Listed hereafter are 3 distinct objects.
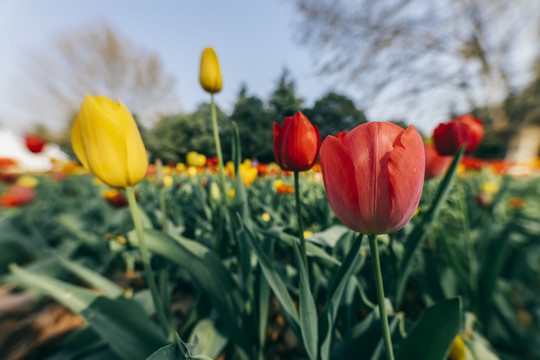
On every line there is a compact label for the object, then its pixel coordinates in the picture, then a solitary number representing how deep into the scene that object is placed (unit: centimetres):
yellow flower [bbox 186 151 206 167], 71
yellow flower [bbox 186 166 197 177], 91
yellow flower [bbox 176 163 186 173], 97
